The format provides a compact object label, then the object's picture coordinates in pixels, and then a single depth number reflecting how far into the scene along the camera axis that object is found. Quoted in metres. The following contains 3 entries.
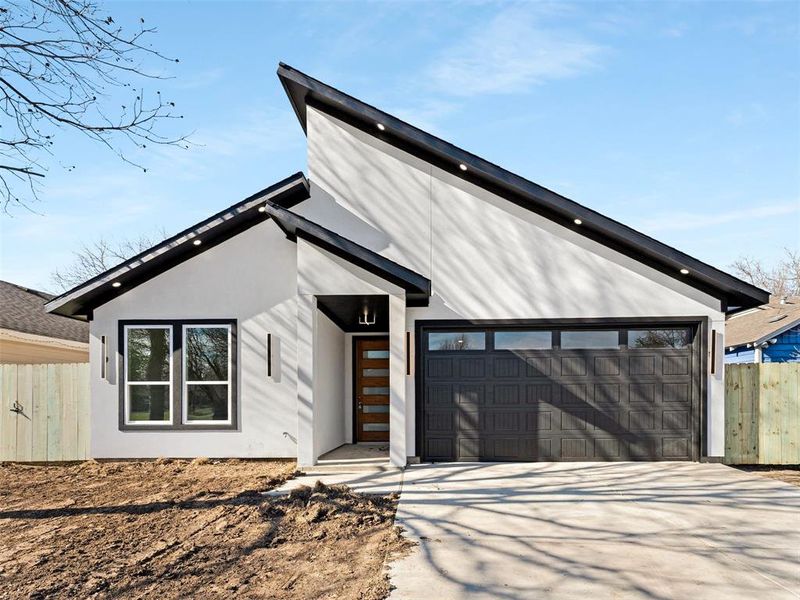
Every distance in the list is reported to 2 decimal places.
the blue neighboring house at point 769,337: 18.31
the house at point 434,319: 10.48
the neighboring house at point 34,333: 15.08
